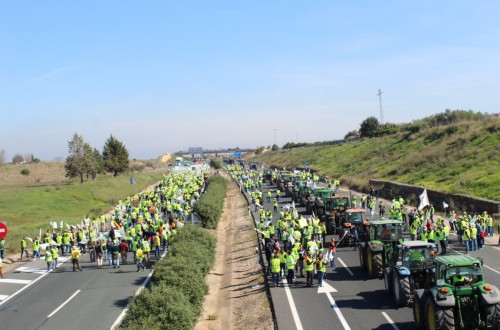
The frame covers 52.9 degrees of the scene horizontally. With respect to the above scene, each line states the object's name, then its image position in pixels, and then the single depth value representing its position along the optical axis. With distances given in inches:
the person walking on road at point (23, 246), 1125.1
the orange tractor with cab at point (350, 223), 997.2
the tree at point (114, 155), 3627.0
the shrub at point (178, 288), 529.3
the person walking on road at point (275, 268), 743.7
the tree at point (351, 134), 5176.7
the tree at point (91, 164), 3189.0
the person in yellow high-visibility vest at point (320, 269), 714.8
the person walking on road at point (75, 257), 963.5
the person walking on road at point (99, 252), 987.3
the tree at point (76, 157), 3117.6
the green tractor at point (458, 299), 445.7
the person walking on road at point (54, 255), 992.2
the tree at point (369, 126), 4199.3
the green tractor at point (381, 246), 711.7
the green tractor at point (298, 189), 1816.7
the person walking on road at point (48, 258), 978.7
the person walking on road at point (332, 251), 824.4
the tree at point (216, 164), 4771.9
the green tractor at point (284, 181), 2213.3
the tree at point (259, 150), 7625.5
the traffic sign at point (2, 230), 930.1
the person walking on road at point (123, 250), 992.2
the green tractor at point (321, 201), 1315.2
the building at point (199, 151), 7743.1
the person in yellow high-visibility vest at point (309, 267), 729.0
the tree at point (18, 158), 7419.3
